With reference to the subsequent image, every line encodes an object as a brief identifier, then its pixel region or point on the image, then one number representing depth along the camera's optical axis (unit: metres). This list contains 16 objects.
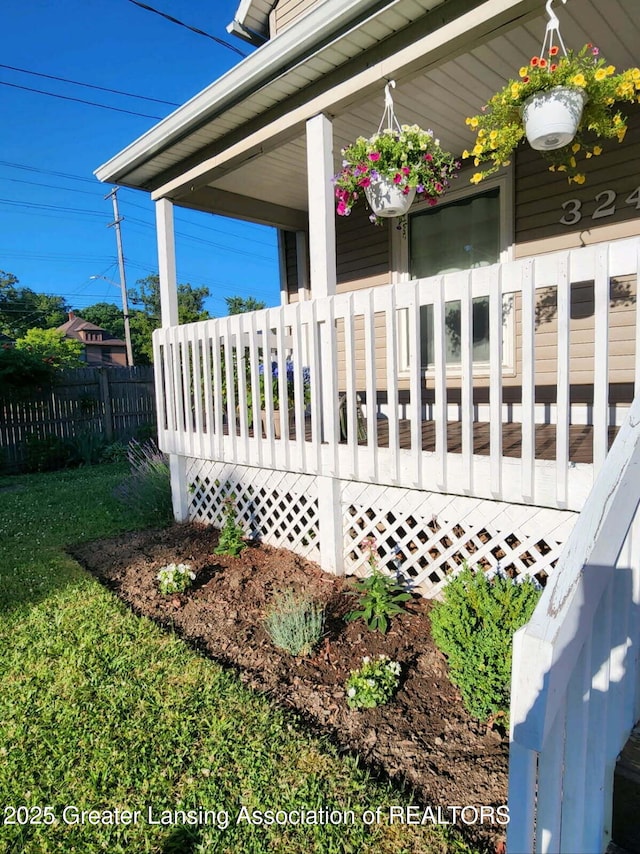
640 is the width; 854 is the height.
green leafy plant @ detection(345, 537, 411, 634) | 2.88
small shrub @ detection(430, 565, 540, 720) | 2.07
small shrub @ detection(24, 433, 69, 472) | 9.31
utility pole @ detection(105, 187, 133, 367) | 27.60
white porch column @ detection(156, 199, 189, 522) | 4.94
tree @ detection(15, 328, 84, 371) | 27.00
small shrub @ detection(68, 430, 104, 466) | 9.67
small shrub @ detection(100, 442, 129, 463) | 9.83
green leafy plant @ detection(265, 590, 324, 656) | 2.70
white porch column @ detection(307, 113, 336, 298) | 3.53
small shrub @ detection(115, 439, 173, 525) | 5.45
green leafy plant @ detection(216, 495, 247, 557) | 4.06
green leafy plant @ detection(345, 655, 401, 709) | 2.27
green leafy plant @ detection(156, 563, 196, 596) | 3.49
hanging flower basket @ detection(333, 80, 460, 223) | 3.21
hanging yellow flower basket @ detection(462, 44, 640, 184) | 2.62
